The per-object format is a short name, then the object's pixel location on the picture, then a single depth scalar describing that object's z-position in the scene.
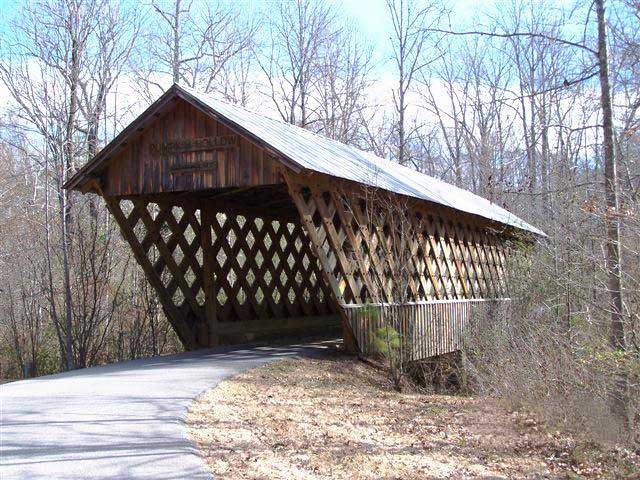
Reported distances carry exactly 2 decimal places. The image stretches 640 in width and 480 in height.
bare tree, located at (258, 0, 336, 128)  27.20
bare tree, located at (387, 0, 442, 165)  28.00
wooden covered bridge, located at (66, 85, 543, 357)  10.41
